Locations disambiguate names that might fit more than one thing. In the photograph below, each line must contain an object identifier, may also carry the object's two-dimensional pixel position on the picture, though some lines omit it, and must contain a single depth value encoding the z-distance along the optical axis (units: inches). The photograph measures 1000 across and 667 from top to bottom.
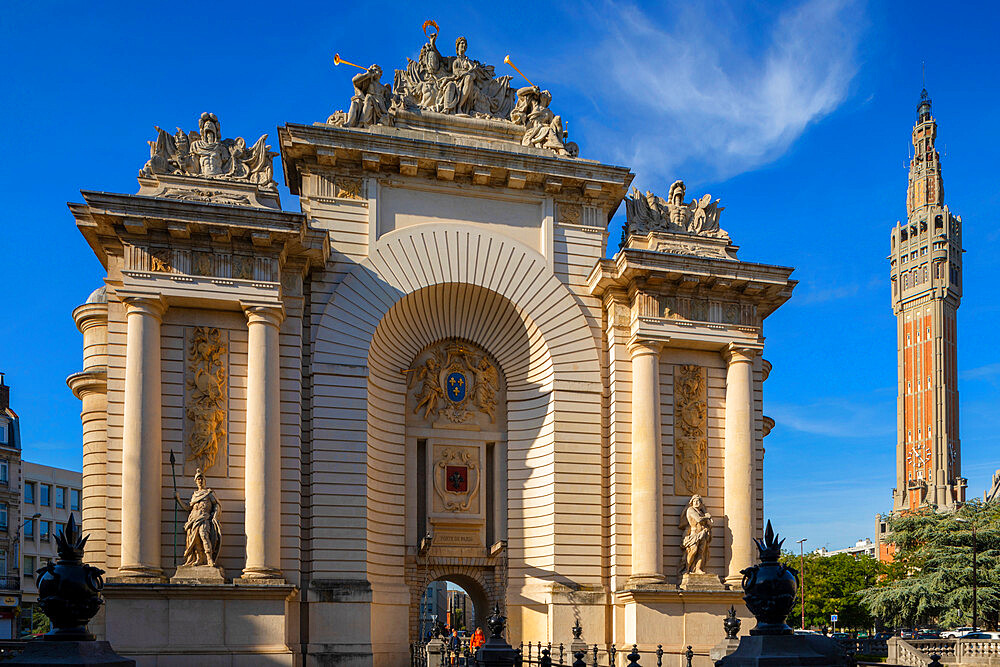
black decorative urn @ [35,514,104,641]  435.5
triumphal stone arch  988.6
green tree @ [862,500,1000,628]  1916.8
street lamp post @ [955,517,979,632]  1867.0
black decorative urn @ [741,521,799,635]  445.4
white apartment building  2479.1
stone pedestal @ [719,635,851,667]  424.8
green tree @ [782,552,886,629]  2901.1
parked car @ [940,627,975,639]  1744.6
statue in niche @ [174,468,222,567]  959.0
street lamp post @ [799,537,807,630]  2901.6
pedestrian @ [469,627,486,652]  1182.9
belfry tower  4318.4
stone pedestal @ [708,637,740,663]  761.6
